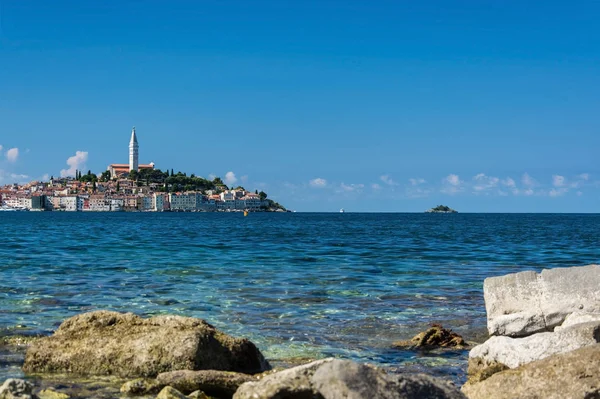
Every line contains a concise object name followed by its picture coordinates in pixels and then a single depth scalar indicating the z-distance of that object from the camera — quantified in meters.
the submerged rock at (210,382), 7.55
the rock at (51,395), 7.42
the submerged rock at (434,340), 11.62
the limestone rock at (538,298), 10.21
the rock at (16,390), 6.29
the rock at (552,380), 6.80
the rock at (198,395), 7.22
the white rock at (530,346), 8.62
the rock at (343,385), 5.48
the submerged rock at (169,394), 6.74
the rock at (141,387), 7.72
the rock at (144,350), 8.78
